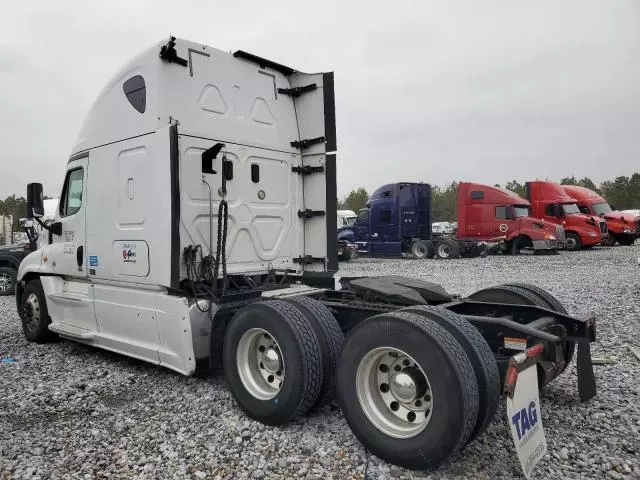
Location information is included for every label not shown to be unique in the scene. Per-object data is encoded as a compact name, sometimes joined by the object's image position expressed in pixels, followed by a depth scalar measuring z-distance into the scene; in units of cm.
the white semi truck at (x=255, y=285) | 305
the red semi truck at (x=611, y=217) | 2485
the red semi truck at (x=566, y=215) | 2238
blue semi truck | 2091
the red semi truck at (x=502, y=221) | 2034
